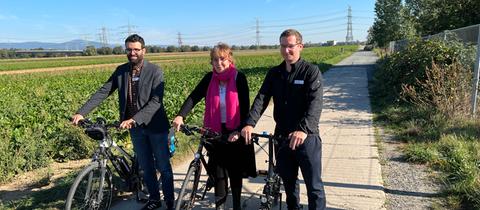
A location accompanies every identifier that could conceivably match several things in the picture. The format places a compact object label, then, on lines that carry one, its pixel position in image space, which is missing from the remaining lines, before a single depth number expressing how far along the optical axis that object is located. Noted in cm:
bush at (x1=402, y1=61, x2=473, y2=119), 801
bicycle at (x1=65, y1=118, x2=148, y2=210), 381
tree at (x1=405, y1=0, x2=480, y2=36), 1931
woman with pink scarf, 379
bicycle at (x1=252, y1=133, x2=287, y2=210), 382
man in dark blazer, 403
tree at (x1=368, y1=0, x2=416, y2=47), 4078
